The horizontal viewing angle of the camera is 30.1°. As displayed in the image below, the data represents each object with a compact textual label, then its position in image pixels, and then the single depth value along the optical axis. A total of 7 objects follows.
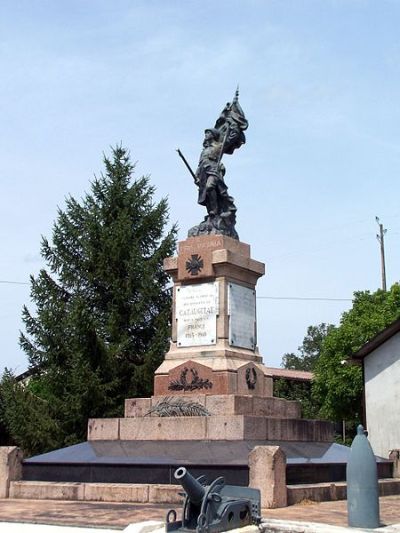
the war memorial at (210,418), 11.79
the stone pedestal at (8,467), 13.03
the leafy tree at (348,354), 33.88
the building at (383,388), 23.56
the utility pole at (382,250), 47.56
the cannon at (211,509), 7.32
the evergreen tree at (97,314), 24.20
